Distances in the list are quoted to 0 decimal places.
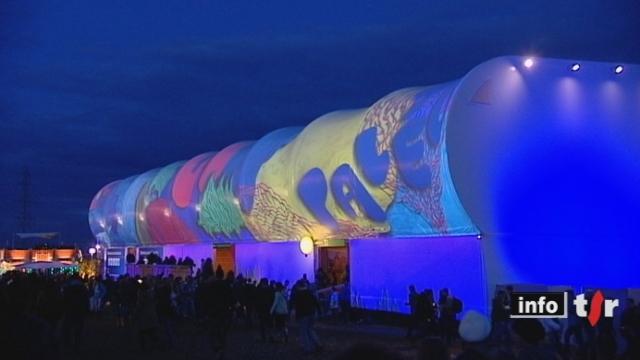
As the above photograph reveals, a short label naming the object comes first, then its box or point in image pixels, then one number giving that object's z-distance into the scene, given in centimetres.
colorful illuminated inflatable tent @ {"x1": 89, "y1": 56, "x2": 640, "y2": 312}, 1956
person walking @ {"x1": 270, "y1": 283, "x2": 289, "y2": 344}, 1759
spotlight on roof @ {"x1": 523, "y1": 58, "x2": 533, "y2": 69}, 1972
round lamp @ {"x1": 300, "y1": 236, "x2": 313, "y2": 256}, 2808
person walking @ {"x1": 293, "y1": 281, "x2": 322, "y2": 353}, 1588
